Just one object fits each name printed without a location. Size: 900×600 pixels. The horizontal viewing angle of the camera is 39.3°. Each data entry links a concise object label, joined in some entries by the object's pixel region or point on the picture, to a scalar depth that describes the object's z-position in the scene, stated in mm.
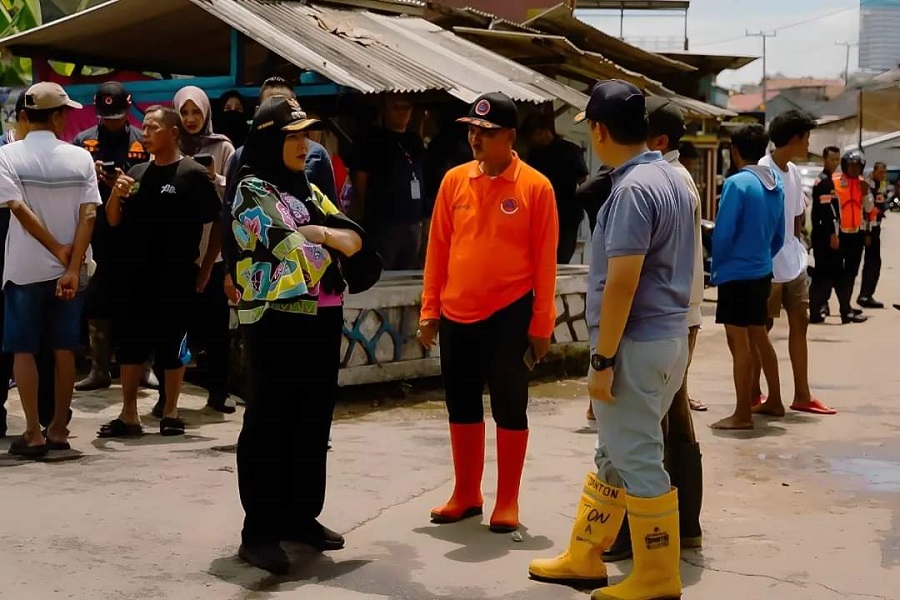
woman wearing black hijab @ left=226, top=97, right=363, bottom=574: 5000
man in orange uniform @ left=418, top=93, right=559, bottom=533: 5629
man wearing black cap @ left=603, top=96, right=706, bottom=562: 5508
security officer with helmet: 14211
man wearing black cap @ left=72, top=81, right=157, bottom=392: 7645
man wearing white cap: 6734
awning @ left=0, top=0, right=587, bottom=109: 9578
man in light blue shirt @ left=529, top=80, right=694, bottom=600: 4523
